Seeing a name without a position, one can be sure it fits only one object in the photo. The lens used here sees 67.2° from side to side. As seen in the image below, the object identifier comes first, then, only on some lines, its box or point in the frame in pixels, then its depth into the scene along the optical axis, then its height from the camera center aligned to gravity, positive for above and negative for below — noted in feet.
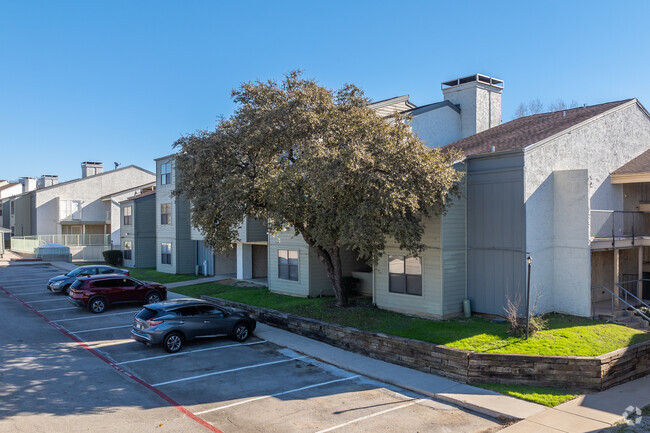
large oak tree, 46.88 +5.41
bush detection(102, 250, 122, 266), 128.67 -7.93
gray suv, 49.34 -10.25
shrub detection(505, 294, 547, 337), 47.01 -9.94
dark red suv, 69.77 -9.60
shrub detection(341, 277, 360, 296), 73.97 -9.18
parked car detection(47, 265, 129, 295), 85.71 -8.73
